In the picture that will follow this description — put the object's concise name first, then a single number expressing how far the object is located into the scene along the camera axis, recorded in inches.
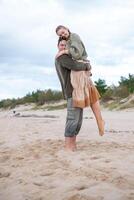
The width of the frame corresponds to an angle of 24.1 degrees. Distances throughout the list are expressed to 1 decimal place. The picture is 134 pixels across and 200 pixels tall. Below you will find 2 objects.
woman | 168.9
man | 169.9
